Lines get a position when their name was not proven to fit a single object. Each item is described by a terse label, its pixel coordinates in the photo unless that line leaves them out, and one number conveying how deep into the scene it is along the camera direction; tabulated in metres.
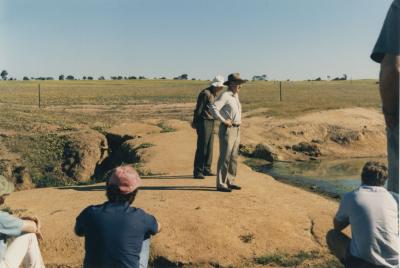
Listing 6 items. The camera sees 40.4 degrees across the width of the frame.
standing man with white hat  8.10
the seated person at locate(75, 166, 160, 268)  3.15
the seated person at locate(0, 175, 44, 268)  3.75
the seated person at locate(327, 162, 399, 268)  3.20
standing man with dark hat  7.00
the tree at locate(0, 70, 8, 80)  107.04
